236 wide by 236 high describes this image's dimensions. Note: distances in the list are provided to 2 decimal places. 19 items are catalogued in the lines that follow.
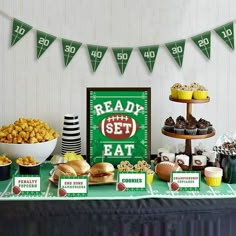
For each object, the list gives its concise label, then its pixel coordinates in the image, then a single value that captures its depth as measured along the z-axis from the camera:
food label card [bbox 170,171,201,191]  1.98
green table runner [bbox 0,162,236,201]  1.91
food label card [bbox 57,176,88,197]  1.91
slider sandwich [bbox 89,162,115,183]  2.05
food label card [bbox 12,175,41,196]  1.93
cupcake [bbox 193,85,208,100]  2.25
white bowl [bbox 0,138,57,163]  2.17
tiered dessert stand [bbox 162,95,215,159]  2.19
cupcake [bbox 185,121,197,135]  2.20
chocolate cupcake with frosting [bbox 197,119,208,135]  2.21
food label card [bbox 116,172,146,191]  1.97
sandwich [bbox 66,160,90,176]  2.04
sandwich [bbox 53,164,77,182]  1.99
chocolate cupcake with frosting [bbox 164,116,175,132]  2.26
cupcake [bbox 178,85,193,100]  2.24
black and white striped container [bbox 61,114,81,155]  2.41
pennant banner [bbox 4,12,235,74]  2.46
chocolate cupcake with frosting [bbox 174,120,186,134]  2.21
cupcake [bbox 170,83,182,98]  2.28
